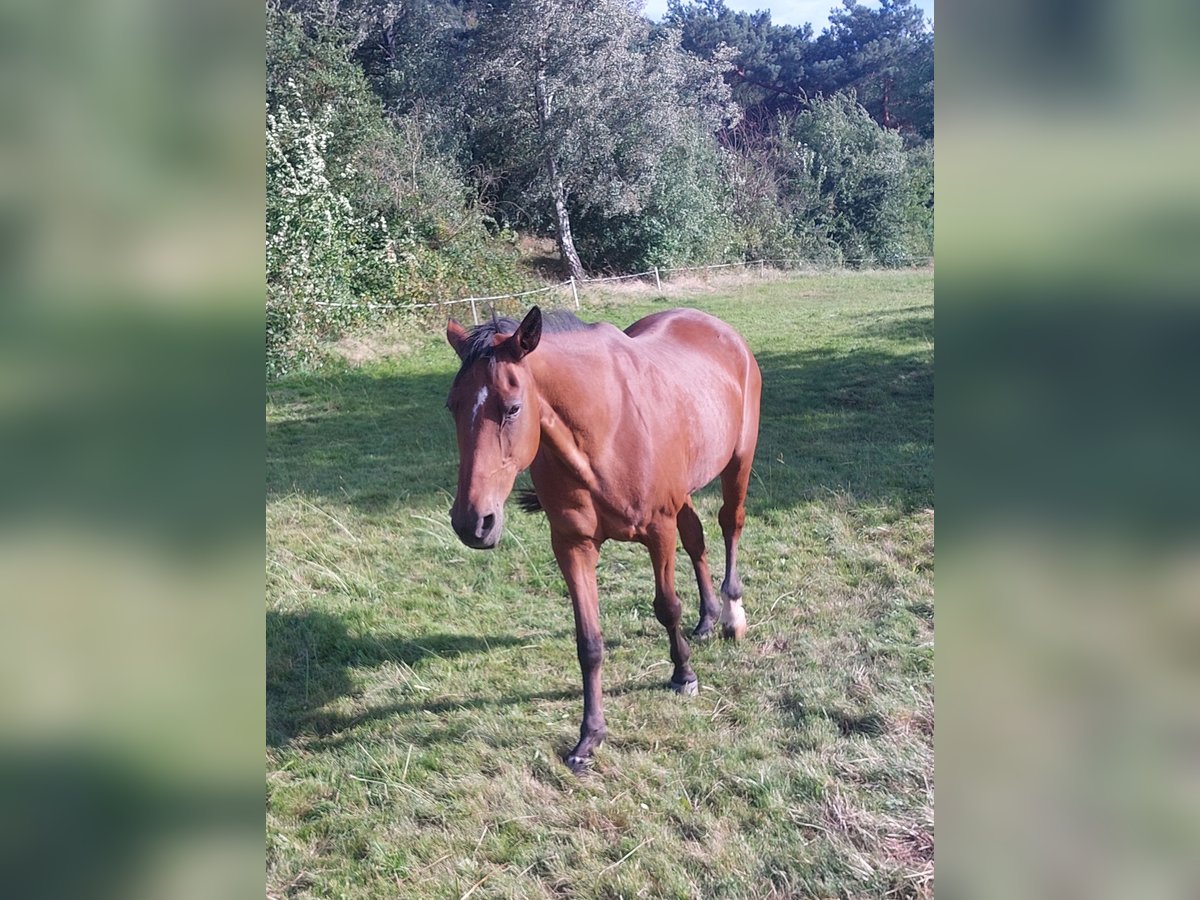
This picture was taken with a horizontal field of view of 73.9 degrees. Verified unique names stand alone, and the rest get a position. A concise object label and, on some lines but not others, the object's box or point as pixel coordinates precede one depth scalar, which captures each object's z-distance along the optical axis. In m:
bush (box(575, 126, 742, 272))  23.09
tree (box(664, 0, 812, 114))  35.97
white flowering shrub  10.90
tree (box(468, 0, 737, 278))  21.20
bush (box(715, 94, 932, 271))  28.64
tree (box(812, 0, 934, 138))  33.91
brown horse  2.73
